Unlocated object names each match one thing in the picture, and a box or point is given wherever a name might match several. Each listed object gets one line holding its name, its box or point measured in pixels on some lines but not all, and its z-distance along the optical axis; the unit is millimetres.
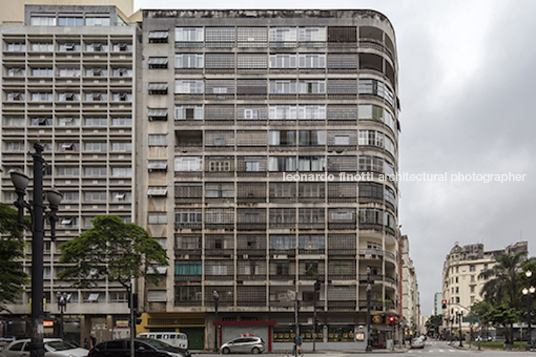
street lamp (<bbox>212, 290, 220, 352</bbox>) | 48719
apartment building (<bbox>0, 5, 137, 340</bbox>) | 55719
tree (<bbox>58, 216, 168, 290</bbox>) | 39531
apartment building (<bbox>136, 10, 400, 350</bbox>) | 53781
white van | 44469
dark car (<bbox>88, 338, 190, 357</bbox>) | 24380
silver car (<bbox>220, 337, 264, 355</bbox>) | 43969
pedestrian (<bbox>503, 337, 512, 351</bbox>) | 57391
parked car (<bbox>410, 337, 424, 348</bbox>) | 65125
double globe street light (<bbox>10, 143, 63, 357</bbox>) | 13336
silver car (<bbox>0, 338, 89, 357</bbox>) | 22016
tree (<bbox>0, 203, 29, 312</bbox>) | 24859
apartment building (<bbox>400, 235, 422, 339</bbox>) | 136125
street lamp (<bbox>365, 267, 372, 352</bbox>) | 48969
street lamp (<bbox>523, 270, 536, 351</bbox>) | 47125
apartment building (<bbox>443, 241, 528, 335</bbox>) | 139000
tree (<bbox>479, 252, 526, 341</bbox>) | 69812
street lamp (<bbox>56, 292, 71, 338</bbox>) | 45638
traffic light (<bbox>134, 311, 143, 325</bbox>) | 31188
